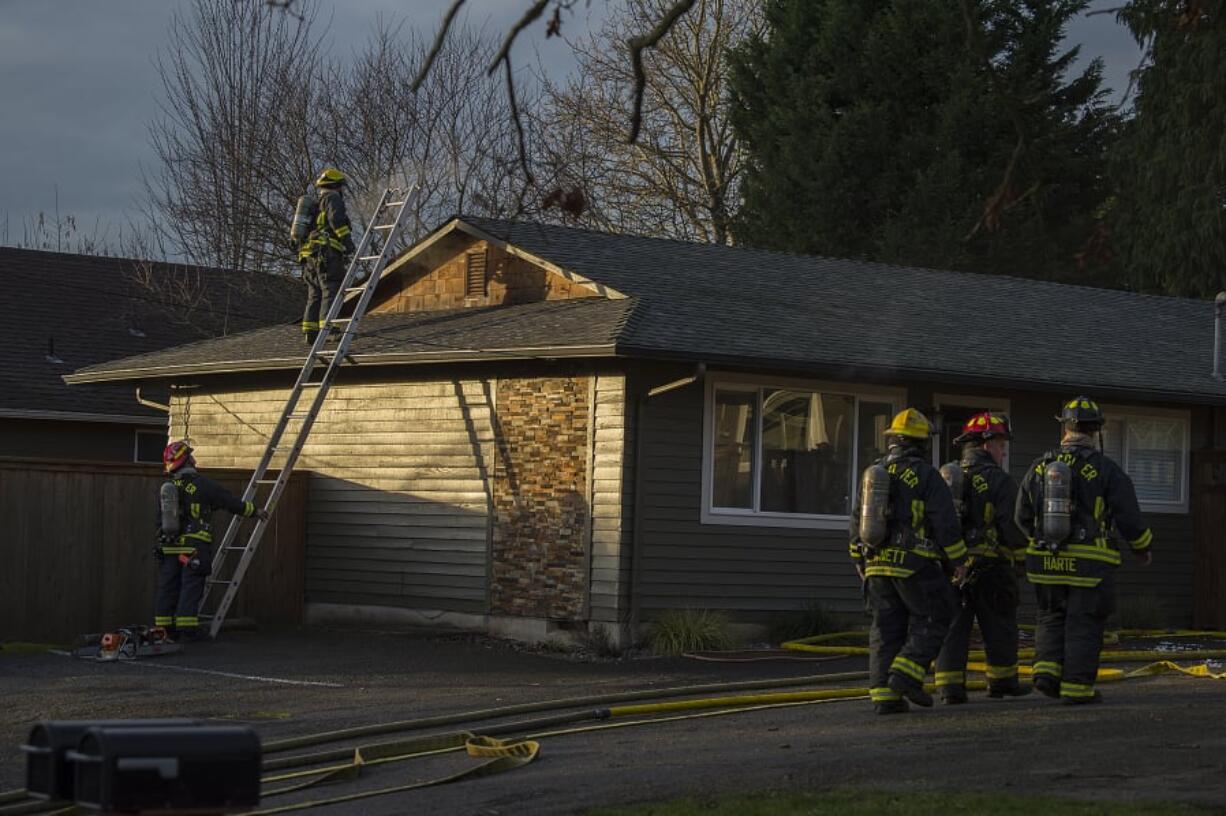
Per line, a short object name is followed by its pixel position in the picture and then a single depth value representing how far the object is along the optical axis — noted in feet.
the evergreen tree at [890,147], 104.42
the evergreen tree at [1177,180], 92.68
